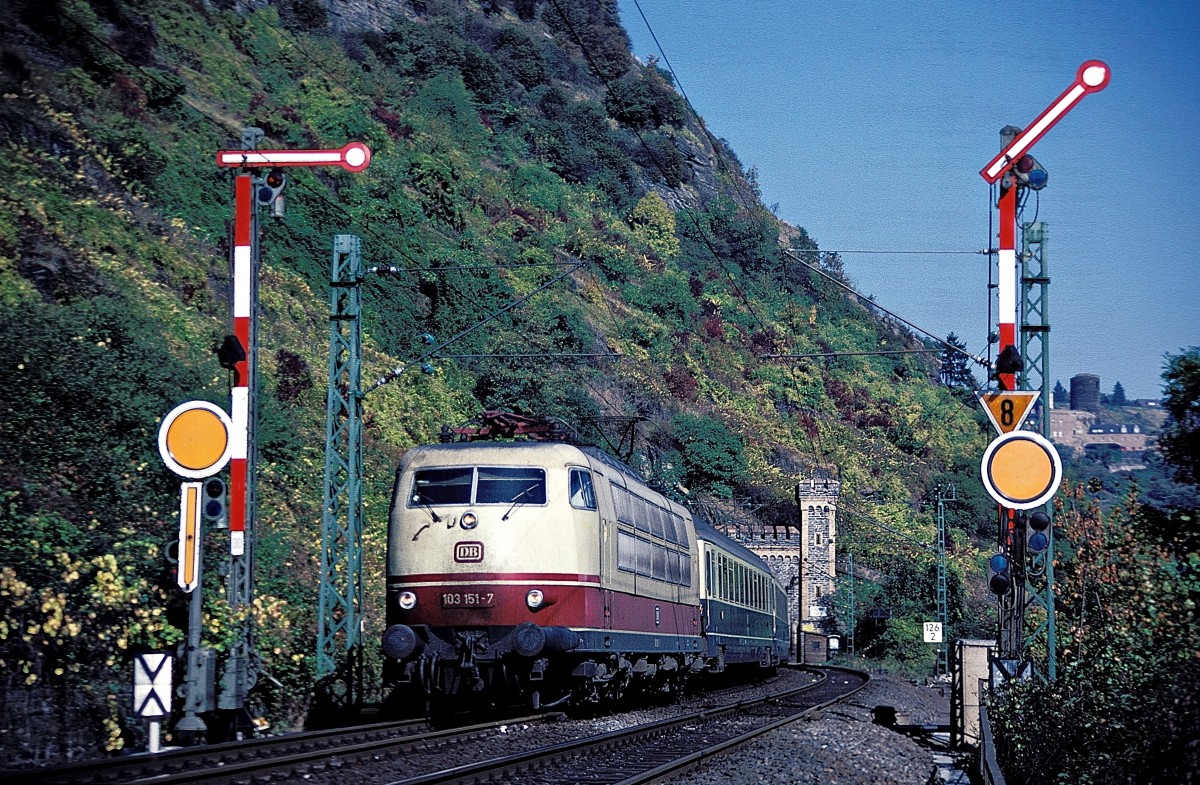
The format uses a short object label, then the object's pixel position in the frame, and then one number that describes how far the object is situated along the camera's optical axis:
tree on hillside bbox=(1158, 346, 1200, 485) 42.34
